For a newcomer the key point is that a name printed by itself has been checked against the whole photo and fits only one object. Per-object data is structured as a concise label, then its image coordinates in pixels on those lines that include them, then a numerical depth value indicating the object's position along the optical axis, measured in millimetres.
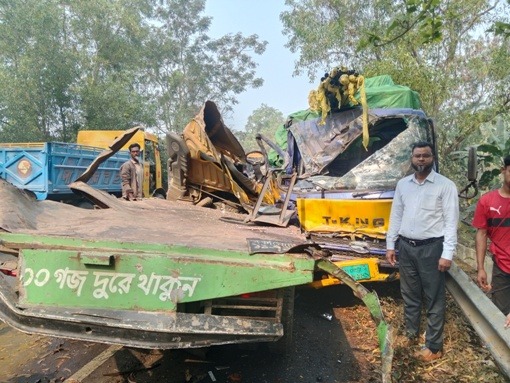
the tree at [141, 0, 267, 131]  26953
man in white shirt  3182
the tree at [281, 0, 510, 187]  9578
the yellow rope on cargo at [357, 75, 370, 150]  4445
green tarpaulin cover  6027
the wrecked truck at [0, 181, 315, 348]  1973
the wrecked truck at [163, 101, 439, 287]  3723
